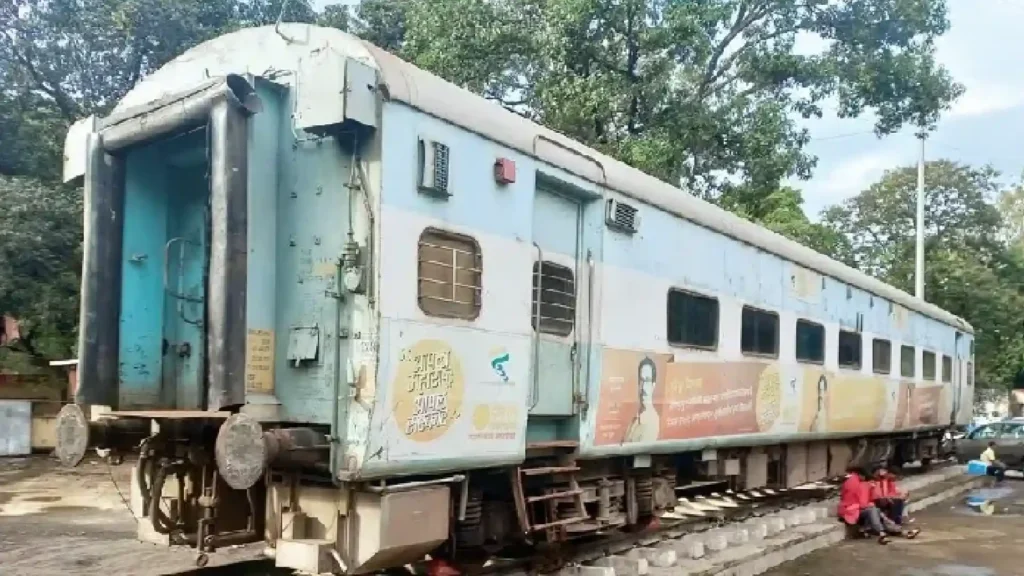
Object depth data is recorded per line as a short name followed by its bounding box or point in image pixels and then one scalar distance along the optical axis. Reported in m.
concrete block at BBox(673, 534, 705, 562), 8.36
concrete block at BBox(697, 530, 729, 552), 8.80
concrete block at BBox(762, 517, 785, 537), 10.13
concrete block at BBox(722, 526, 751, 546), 9.28
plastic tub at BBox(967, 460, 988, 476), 19.39
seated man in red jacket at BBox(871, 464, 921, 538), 11.48
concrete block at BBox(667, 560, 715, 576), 7.66
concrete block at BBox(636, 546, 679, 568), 7.85
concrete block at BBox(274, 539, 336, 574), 5.12
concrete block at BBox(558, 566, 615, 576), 6.97
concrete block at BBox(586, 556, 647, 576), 7.49
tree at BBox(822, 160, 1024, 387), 33.25
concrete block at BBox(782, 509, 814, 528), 10.71
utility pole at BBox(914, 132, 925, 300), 25.68
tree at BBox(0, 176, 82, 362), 16.69
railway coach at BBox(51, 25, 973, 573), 5.10
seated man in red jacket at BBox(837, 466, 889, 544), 10.98
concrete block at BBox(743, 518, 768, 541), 9.66
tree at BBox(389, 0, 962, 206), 15.46
